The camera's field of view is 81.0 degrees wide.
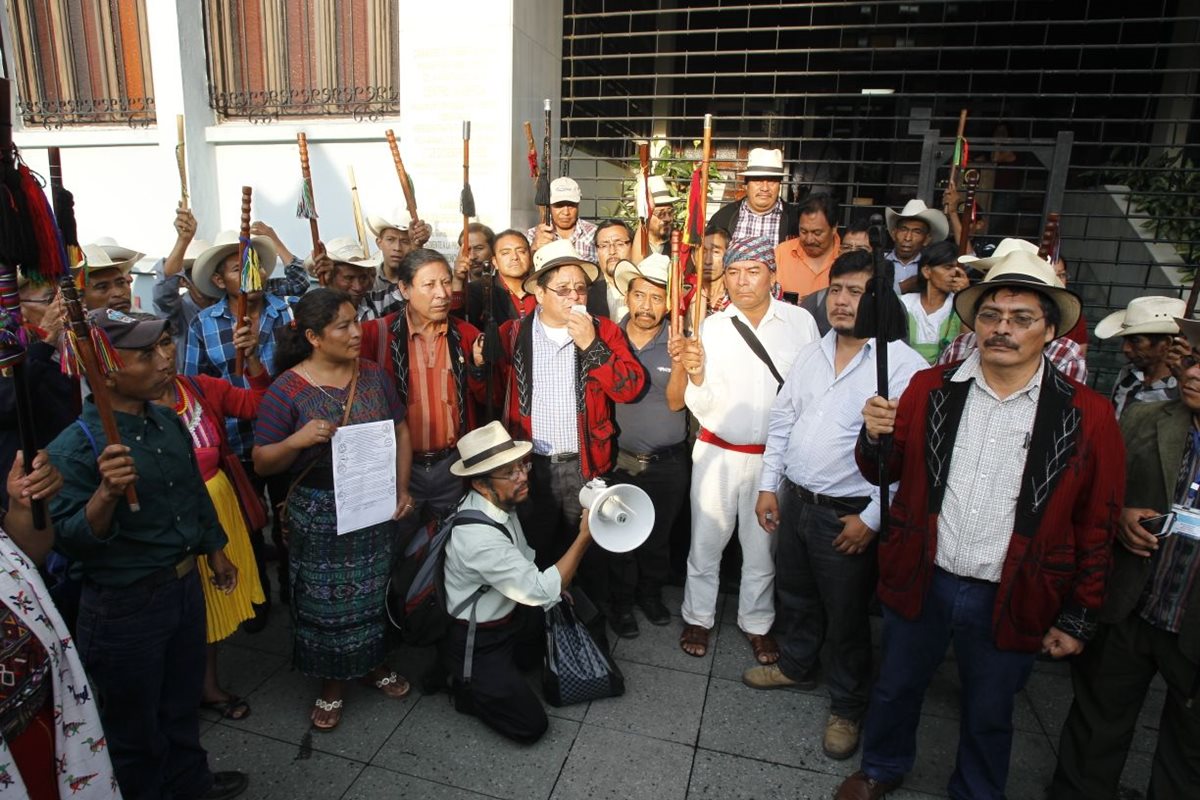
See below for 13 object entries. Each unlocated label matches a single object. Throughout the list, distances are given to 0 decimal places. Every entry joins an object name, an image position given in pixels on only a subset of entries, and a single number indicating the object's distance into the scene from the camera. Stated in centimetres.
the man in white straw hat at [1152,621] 249
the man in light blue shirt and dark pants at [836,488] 315
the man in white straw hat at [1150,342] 349
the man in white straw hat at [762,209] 563
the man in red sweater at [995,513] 241
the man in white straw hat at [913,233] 510
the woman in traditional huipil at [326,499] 314
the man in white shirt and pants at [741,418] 376
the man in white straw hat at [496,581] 314
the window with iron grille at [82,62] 802
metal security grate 667
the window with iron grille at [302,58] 728
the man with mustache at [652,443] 398
